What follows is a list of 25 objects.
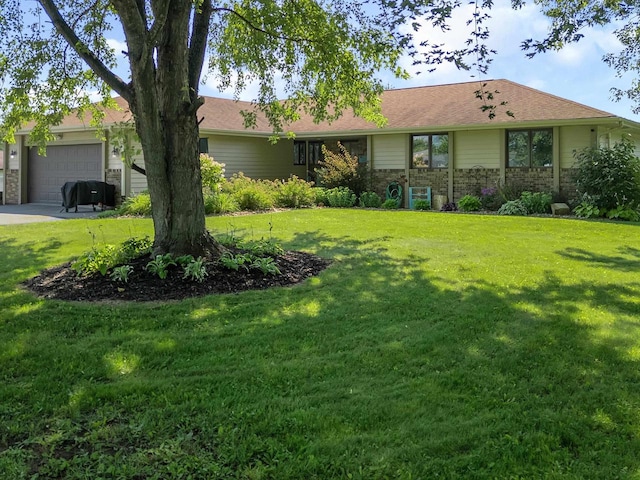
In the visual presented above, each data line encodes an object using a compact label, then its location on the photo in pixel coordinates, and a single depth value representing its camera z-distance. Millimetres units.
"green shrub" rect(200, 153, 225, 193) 15305
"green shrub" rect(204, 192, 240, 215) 15008
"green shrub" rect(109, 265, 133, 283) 6336
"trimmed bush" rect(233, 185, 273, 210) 16156
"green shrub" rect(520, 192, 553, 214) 16125
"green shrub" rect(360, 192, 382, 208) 18859
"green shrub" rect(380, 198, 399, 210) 18453
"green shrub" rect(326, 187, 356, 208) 18547
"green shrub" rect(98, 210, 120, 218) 14750
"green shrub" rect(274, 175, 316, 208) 17531
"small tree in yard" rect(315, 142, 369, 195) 19391
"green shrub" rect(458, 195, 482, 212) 17344
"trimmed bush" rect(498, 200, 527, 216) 16016
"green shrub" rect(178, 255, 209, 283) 6398
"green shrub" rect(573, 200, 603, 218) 14875
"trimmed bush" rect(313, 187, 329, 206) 18675
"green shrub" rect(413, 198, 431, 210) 18438
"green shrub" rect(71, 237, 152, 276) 6641
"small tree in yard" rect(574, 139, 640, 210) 14781
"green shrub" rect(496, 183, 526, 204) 17125
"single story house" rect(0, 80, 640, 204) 16891
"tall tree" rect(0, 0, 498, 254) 6473
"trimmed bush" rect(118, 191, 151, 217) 14789
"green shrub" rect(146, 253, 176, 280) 6398
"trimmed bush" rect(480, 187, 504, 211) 17359
